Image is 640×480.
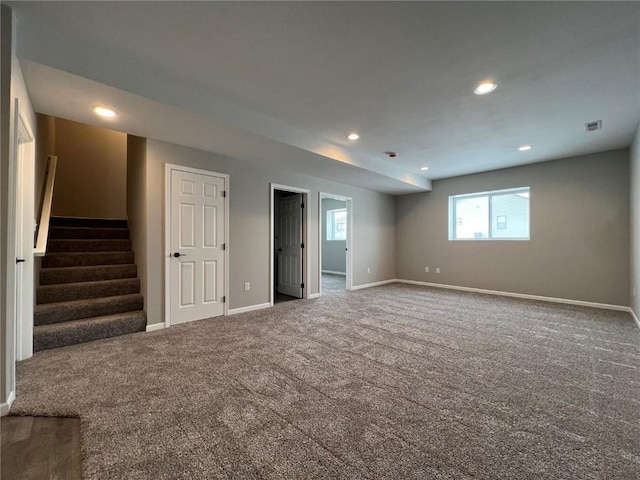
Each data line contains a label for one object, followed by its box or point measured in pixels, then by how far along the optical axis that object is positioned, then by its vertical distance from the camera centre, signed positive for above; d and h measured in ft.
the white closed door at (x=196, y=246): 12.56 -0.19
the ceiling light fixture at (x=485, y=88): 8.76 +4.97
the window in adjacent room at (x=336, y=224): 30.78 +2.05
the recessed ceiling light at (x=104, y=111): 9.00 +4.33
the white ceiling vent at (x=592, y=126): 11.66 +4.98
